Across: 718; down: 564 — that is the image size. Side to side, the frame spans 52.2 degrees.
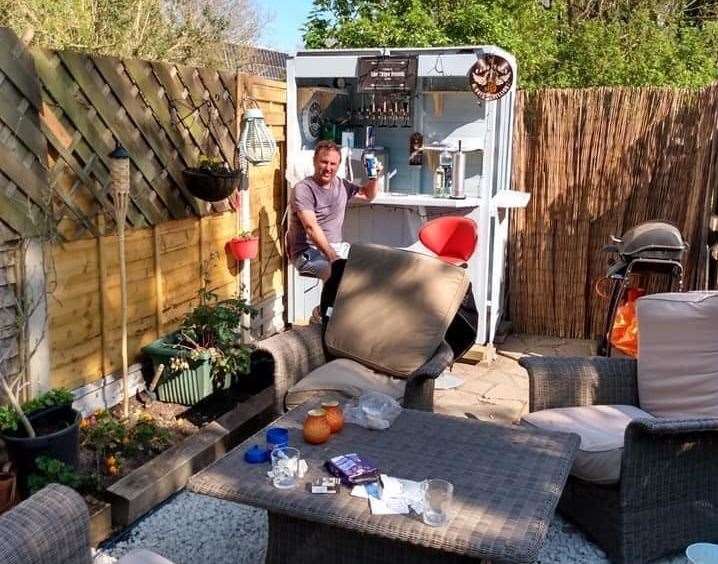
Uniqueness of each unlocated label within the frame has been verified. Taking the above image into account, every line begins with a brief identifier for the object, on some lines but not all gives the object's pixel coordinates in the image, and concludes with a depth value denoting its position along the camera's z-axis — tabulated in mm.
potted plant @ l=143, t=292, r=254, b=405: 4055
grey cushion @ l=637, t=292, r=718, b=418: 2969
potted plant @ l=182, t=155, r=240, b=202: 4309
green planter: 4051
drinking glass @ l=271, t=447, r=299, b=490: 2244
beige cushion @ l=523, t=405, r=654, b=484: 2662
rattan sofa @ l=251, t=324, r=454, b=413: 3295
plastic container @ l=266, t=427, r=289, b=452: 2473
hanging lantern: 4680
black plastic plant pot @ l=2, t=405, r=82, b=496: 2883
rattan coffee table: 1981
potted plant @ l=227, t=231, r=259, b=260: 4836
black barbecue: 4480
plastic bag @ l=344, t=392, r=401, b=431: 2693
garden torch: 3525
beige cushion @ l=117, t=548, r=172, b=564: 2004
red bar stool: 4570
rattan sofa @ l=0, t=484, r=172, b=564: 1736
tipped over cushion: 3521
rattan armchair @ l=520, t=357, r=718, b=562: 2555
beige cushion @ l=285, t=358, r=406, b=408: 3252
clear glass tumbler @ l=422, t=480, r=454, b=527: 2021
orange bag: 4574
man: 4562
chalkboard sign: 5023
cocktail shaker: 5043
